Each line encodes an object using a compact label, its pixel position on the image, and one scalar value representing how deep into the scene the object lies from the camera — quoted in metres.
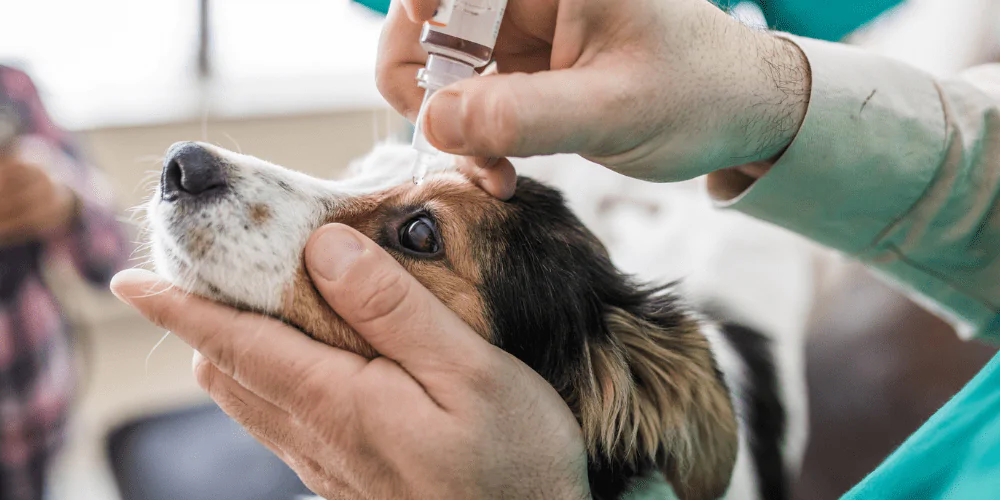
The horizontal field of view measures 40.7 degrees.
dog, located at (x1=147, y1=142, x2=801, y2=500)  0.48
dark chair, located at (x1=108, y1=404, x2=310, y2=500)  0.77
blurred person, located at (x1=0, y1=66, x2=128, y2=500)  0.79
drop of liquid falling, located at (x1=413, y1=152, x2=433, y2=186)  0.48
